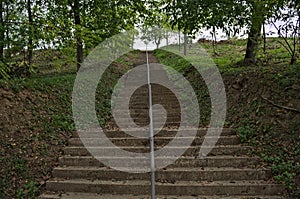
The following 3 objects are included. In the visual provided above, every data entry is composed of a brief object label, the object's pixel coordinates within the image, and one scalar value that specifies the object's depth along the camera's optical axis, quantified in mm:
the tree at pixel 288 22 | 6380
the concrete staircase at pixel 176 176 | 4379
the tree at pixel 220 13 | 5512
